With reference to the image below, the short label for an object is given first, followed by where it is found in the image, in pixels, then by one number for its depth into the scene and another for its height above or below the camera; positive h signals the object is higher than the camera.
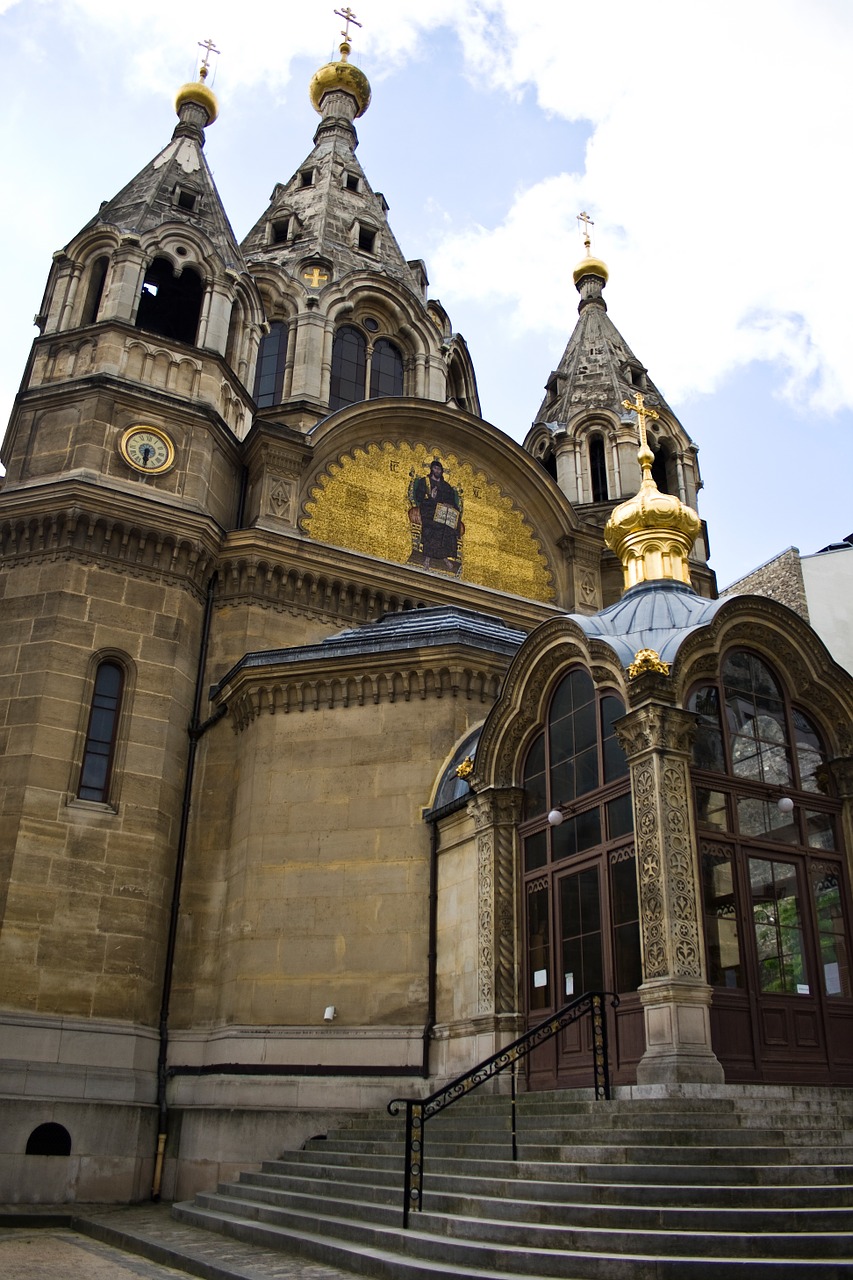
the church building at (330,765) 12.33 +4.81
